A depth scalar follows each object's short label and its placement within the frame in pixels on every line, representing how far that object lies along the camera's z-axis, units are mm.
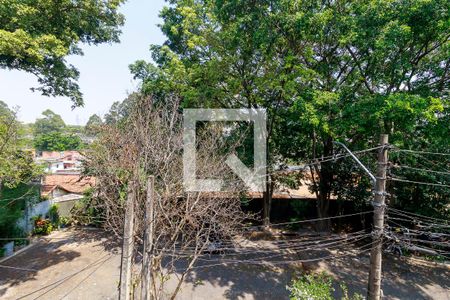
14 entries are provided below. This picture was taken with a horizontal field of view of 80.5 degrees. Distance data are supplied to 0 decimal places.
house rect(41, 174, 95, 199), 14070
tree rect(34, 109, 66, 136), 56325
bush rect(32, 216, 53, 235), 11836
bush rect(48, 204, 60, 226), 13133
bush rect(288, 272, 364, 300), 4469
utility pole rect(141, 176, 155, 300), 3963
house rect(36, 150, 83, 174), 30795
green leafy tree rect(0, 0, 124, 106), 6988
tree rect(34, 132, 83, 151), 39938
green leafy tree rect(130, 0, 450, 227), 6723
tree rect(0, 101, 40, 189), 7844
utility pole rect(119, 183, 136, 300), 3170
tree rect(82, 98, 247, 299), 5691
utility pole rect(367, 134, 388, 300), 4395
